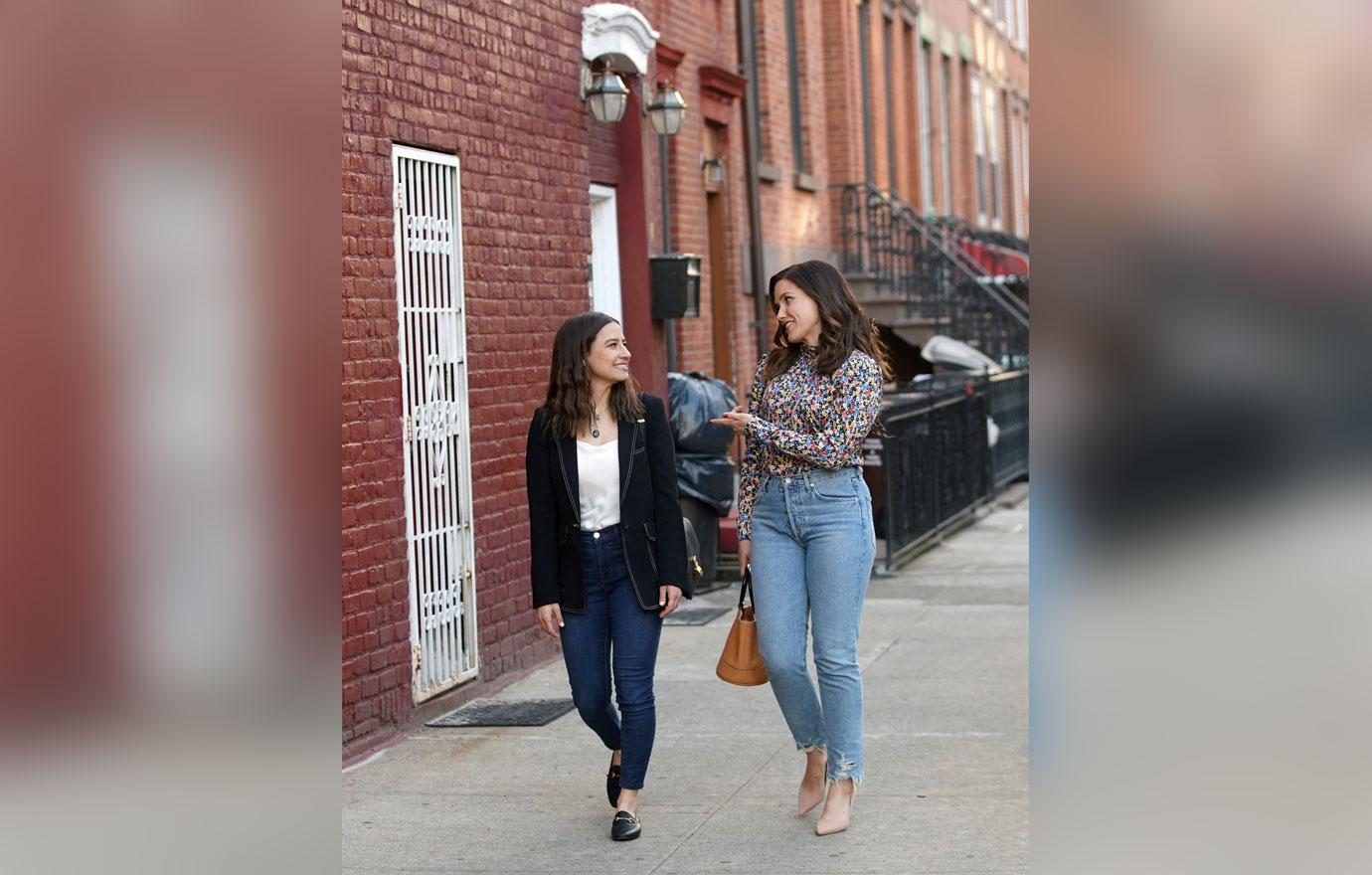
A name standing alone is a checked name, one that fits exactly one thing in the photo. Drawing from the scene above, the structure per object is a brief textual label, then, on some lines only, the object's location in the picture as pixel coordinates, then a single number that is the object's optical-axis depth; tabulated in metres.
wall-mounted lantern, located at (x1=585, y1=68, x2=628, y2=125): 10.62
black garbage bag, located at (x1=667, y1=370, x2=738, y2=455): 12.34
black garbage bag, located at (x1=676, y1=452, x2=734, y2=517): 12.25
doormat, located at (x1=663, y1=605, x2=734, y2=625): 11.28
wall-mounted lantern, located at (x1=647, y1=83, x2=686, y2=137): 12.53
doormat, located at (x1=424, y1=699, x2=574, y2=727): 8.36
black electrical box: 12.57
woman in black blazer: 6.14
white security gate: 8.37
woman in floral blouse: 6.04
